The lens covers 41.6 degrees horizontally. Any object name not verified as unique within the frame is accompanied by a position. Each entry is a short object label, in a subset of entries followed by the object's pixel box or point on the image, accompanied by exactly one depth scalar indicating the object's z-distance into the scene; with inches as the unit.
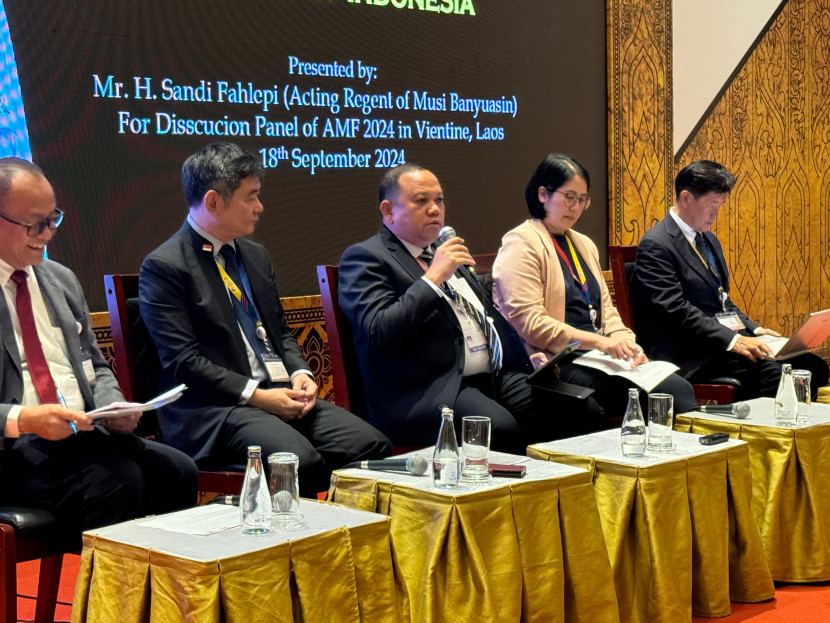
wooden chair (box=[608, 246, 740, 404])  179.3
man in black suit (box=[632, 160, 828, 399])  184.9
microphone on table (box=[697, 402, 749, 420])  144.3
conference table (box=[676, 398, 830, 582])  138.4
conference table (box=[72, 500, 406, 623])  84.8
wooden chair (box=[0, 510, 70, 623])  98.3
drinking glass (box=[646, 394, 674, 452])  124.9
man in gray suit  107.3
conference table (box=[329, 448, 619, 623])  104.7
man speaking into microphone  142.5
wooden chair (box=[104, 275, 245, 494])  131.3
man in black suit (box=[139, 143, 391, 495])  128.2
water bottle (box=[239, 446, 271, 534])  90.9
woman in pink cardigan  164.7
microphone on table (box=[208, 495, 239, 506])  101.3
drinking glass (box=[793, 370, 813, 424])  145.0
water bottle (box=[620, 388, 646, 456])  121.5
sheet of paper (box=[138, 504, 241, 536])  92.8
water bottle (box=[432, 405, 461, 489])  105.7
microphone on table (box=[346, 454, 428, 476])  112.6
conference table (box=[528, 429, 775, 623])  118.7
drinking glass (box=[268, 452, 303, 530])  93.4
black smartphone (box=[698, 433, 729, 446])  129.0
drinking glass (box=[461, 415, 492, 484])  108.1
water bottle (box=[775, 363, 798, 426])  140.7
